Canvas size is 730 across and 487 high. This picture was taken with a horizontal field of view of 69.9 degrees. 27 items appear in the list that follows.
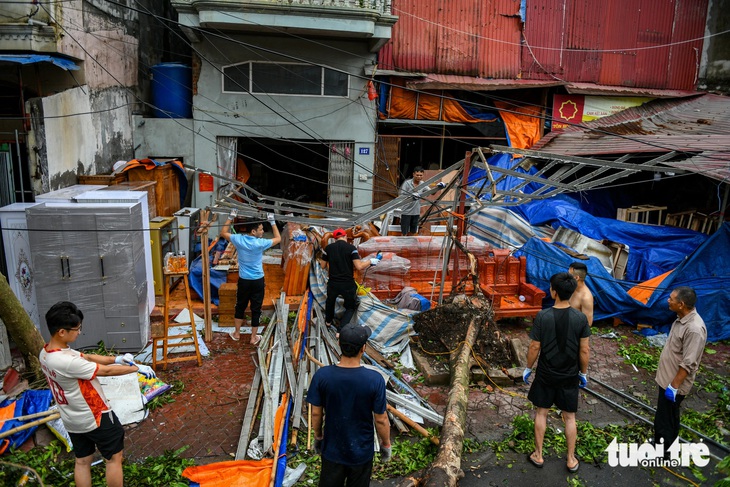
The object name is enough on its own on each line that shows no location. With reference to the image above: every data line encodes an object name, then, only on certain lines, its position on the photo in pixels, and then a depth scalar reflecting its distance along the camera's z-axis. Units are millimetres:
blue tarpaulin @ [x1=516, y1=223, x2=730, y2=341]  9375
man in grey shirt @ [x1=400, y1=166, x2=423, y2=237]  11875
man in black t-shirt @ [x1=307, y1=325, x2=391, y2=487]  3801
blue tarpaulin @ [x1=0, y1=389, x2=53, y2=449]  5518
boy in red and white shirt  4316
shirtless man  6629
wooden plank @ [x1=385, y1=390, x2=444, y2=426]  6117
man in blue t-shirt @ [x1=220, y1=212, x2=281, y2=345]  7926
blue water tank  13562
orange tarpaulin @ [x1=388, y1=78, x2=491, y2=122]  14398
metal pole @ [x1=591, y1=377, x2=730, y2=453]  5888
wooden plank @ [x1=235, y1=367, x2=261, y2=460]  5566
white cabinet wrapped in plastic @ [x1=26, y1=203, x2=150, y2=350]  7469
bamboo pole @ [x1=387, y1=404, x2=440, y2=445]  5791
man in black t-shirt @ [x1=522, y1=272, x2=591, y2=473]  5172
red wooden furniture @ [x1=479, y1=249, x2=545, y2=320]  9711
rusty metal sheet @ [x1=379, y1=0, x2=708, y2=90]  14789
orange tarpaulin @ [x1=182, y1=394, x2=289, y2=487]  5027
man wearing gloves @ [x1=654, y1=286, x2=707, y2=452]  5254
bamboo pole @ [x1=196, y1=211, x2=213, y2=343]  7692
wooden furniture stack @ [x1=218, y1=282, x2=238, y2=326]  9023
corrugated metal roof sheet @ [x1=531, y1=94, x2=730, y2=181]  9979
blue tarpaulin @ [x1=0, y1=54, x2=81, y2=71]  7739
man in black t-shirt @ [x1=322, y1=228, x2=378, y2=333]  8203
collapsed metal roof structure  7590
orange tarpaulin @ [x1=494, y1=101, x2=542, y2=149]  15219
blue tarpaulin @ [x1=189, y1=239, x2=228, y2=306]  9953
